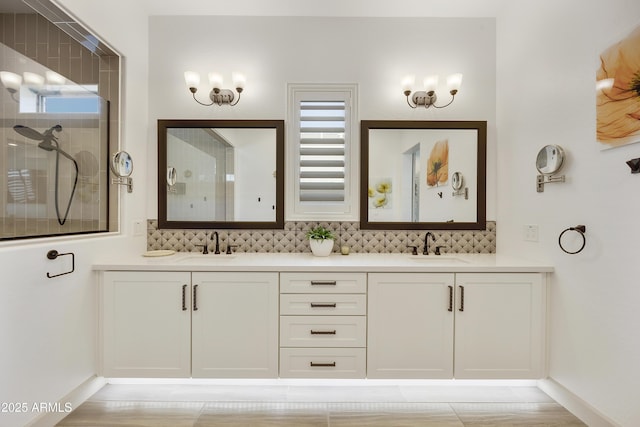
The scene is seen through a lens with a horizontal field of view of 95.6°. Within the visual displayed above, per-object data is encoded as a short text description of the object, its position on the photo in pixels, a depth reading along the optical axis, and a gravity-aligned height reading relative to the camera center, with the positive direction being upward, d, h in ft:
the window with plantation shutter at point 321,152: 7.94 +1.63
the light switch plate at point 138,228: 7.40 -0.48
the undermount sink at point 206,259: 6.66 -1.19
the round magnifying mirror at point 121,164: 6.82 +1.08
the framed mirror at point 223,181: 7.86 +0.95
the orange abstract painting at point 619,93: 4.42 +1.95
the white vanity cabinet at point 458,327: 6.04 -2.39
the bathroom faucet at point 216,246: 7.74 -0.96
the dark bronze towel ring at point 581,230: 5.31 -0.30
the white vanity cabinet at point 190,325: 6.03 -2.39
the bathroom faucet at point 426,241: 7.77 -0.78
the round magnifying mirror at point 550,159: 5.74 +1.11
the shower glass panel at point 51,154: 5.78 +1.21
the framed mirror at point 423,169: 7.86 +1.08
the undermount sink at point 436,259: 6.86 -1.17
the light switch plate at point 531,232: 6.55 -0.44
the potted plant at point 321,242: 7.34 -0.79
